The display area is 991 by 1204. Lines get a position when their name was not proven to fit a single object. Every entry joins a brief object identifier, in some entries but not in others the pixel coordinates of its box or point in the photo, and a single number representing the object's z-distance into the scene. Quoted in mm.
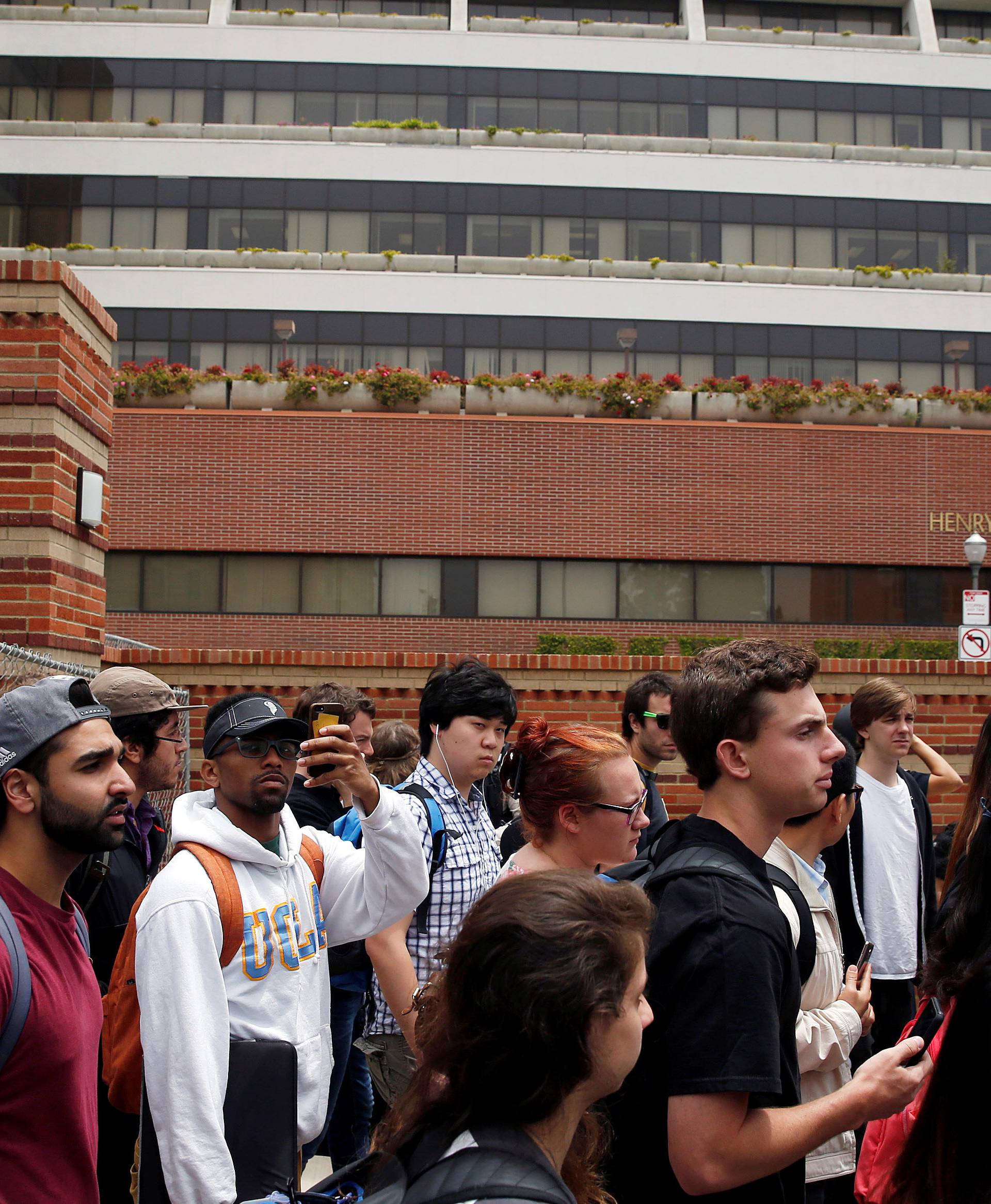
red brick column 6641
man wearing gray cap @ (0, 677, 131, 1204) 2512
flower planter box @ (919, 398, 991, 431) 24578
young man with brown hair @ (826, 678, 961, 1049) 5293
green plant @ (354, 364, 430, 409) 23500
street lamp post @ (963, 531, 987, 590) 17672
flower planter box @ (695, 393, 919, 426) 24281
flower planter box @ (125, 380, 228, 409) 23703
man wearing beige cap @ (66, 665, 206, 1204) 3715
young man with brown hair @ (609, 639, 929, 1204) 2266
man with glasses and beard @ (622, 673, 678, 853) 6242
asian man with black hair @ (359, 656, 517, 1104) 3939
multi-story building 23688
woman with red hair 3576
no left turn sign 14492
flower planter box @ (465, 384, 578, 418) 23781
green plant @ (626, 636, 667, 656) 22125
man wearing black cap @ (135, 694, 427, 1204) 2830
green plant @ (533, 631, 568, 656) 22562
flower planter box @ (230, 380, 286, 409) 23656
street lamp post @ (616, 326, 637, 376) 27453
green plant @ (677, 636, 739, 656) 21984
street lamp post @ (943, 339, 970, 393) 27719
